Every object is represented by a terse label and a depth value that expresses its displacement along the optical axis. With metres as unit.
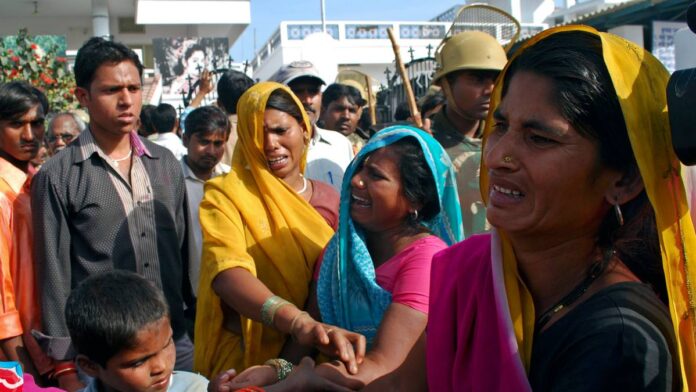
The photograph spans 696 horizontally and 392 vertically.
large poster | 11.43
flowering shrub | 7.00
